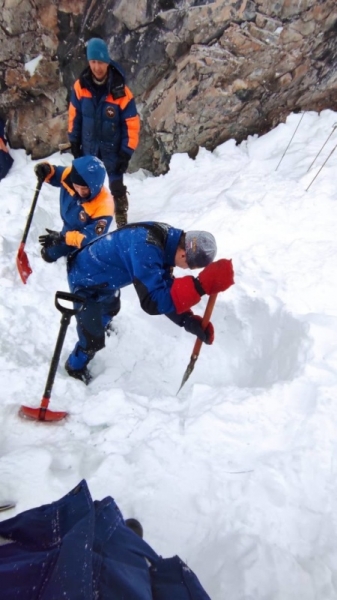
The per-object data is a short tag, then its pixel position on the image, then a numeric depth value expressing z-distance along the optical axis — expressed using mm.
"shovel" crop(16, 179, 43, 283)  4386
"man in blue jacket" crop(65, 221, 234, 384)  2592
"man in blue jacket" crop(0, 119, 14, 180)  6262
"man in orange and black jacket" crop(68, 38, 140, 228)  4456
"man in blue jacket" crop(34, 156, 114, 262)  3572
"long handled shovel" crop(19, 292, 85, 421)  2895
